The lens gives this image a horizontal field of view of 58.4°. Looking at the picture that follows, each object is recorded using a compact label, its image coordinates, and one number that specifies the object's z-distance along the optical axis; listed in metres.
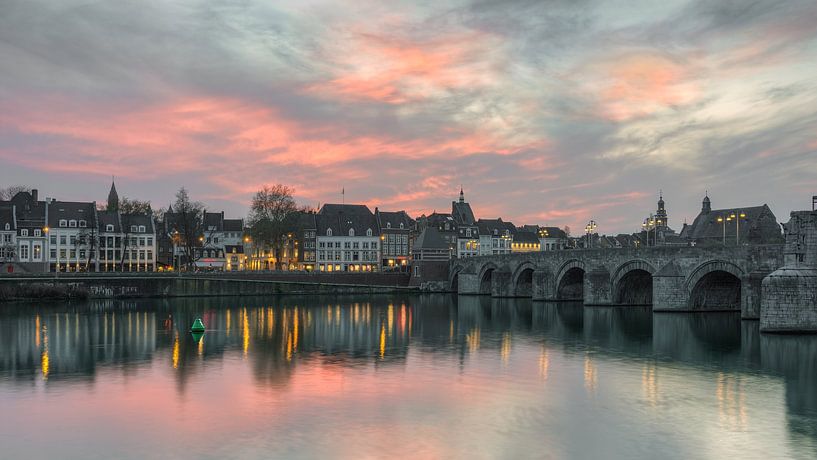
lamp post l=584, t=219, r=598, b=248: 83.27
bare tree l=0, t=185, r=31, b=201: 129.30
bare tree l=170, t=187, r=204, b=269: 104.41
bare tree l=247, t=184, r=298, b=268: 105.25
